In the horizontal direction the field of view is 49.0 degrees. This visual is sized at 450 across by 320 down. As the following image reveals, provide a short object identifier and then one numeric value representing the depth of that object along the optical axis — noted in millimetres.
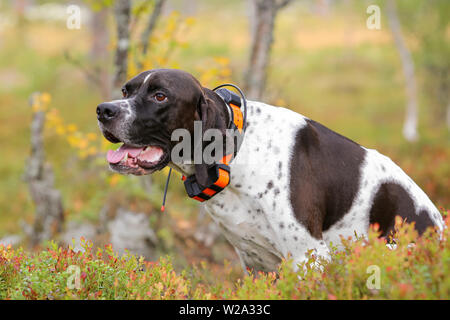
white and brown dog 3006
